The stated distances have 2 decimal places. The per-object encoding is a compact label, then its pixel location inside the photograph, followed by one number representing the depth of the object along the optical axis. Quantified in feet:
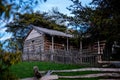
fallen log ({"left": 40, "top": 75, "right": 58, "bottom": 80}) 16.80
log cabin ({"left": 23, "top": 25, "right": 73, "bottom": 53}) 57.41
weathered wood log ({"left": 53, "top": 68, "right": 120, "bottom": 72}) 19.30
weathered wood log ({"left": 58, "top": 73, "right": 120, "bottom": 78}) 19.03
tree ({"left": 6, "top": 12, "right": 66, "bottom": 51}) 79.49
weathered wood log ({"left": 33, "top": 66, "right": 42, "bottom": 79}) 16.81
